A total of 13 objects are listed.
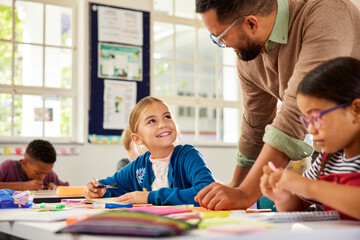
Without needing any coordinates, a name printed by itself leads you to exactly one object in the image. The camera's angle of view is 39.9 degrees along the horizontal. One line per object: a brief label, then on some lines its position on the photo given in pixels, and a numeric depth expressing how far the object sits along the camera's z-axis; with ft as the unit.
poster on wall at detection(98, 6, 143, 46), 17.76
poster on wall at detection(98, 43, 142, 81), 17.72
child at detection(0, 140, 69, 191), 12.97
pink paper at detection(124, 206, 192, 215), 3.85
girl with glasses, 3.30
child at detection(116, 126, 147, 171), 12.90
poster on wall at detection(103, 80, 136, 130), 17.66
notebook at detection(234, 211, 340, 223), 3.25
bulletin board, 17.49
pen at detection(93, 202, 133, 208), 4.99
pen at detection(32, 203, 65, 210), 5.01
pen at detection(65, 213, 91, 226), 3.31
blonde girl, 6.65
